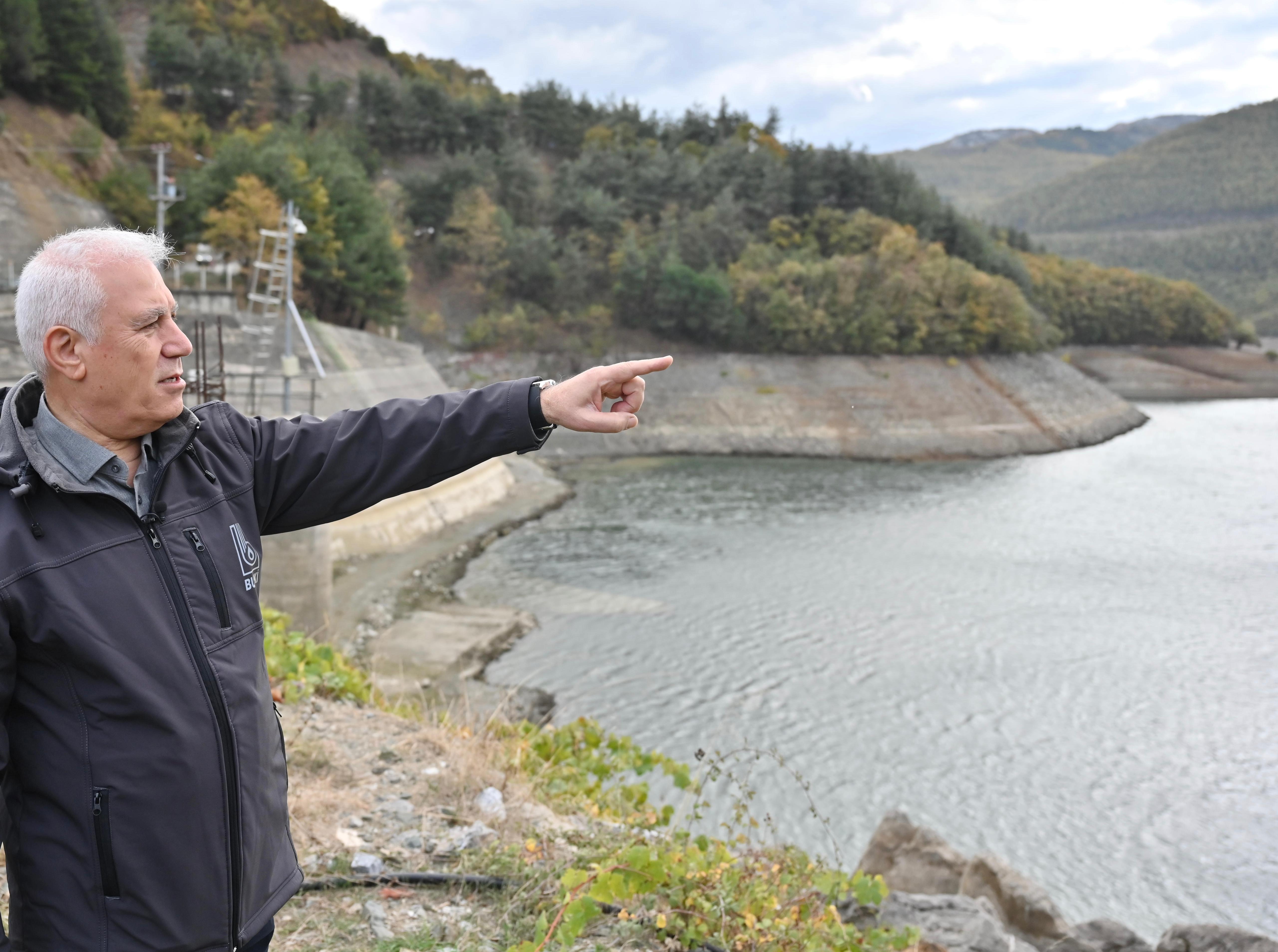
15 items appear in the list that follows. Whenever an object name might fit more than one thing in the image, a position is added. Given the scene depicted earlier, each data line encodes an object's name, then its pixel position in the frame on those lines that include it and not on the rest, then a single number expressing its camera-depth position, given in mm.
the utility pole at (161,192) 21938
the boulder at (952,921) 5582
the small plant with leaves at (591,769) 6258
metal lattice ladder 24500
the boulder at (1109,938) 6559
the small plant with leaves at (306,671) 7270
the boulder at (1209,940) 5867
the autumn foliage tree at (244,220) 29734
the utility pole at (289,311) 18906
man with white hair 1880
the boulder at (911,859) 7852
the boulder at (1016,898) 7090
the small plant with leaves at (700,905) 3838
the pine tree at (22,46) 36000
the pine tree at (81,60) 39250
